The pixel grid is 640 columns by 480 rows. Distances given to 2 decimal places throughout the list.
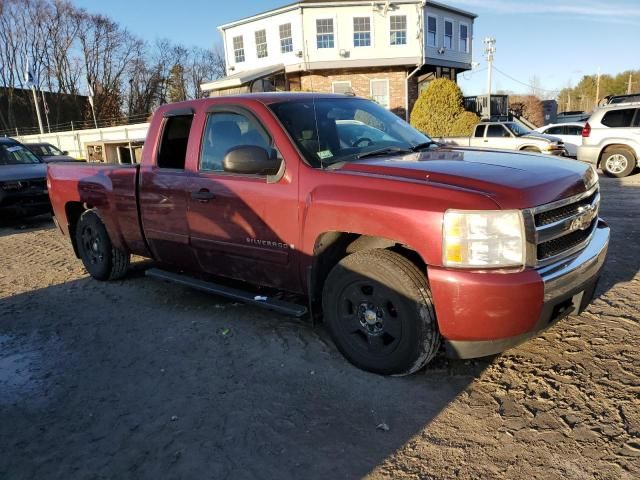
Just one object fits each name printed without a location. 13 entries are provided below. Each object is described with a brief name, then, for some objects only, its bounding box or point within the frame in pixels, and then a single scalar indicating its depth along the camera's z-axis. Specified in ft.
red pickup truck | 9.06
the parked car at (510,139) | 48.83
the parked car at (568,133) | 55.98
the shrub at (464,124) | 70.49
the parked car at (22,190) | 31.35
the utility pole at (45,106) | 158.61
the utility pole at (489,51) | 116.40
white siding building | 88.02
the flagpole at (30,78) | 119.05
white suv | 40.86
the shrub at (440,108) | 72.33
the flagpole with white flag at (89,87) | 168.84
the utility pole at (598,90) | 204.74
